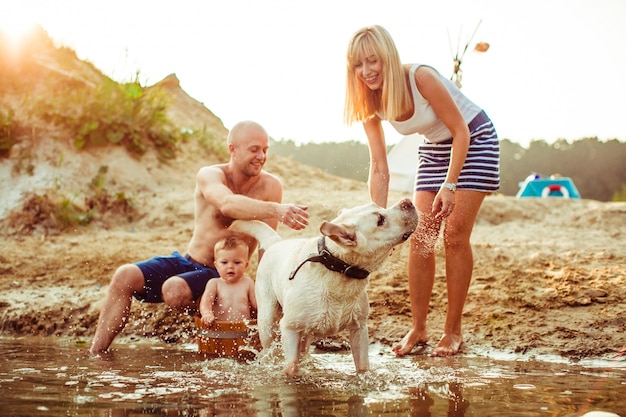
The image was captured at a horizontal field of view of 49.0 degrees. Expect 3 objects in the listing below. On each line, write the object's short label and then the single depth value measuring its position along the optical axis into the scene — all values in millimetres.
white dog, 3932
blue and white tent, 17562
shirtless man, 5441
